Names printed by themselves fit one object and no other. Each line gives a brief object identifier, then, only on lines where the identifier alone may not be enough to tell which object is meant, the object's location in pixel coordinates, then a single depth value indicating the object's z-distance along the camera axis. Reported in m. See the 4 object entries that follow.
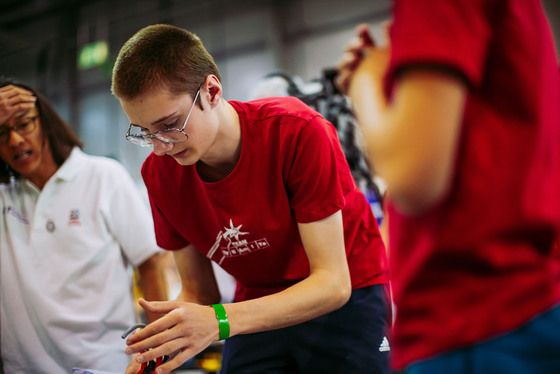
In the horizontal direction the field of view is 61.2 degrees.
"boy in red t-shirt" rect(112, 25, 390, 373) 1.29
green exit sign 7.44
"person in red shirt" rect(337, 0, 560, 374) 0.62
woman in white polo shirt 1.99
